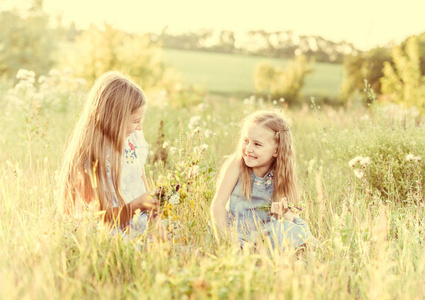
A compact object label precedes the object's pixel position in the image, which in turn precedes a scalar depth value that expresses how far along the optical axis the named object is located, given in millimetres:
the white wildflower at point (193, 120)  4691
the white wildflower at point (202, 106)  6111
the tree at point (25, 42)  18000
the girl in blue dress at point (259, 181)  3023
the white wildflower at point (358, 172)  2979
